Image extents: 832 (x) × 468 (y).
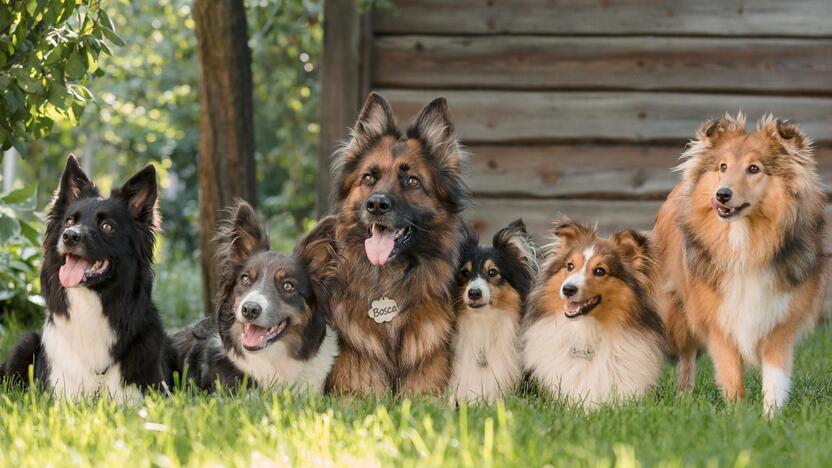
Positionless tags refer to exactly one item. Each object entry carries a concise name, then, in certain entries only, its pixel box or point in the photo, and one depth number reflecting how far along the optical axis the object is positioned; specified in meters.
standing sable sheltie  5.05
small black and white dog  5.42
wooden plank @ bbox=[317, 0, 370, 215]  8.43
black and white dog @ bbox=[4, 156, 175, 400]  4.86
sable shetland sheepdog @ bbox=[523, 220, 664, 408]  5.25
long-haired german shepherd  5.31
